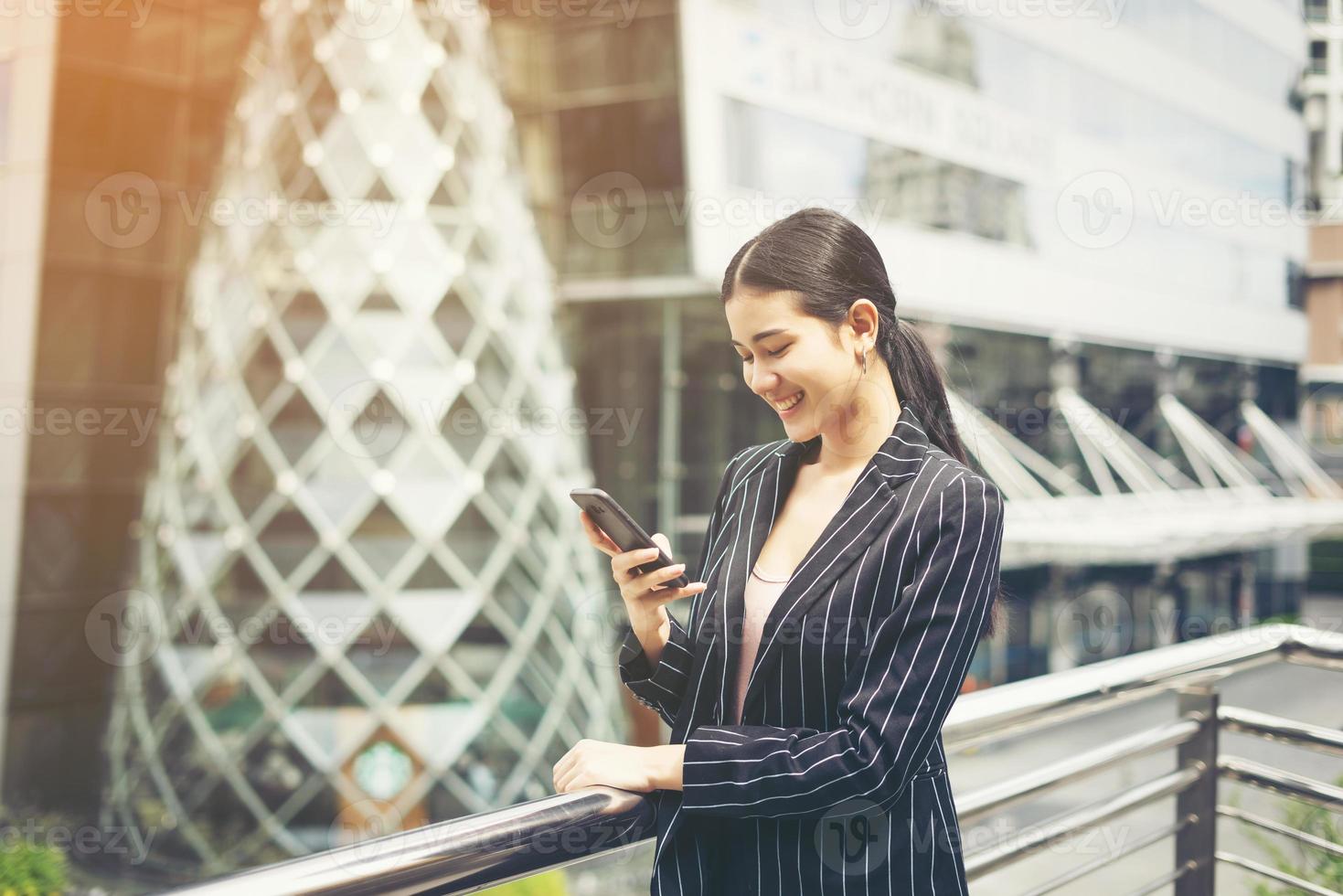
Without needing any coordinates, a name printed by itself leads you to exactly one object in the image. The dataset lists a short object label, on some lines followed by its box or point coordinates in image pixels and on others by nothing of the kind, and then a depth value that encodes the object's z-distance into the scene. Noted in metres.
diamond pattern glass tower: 9.02
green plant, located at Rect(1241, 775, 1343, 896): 2.77
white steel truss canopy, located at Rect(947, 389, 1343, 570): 12.60
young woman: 1.24
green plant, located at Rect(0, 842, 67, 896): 5.41
